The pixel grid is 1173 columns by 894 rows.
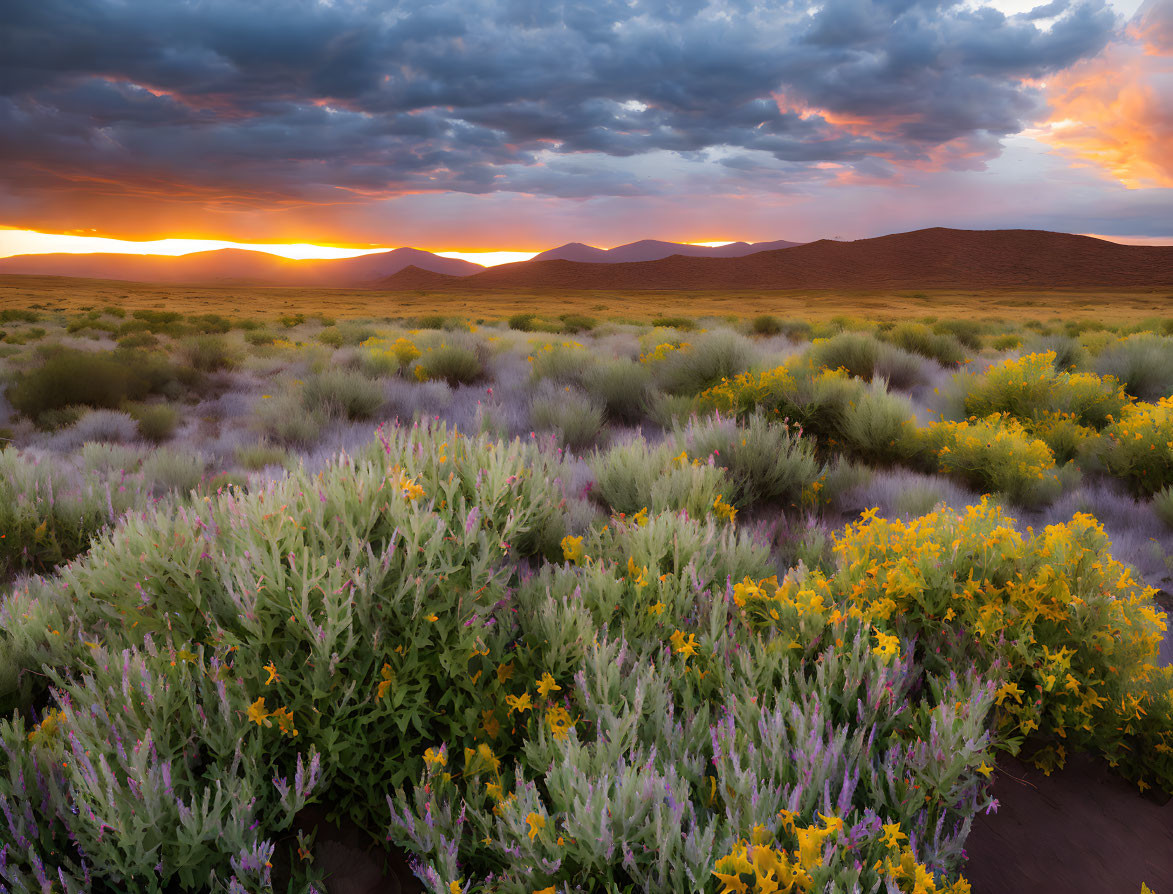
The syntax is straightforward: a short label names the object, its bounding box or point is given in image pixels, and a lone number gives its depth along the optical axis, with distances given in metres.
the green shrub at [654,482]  4.18
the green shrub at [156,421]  7.27
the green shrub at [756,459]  5.13
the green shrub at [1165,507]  4.57
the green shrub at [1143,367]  8.78
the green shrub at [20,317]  21.00
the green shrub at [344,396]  8.13
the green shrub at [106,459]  5.47
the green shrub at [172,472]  5.23
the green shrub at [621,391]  8.30
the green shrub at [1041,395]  7.17
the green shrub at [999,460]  5.16
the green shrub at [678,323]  20.98
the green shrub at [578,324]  20.59
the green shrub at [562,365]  9.36
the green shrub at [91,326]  18.04
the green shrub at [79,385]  7.93
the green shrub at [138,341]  14.25
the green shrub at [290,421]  7.01
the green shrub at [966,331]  16.33
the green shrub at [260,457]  5.97
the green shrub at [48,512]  4.02
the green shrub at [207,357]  11.62
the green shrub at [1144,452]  5.30
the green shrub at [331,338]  16.21
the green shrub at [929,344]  12.78
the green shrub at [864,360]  9.98
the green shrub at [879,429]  6.30
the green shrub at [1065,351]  10.42
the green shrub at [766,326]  19.30
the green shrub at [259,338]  16.44
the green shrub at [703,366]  8.70
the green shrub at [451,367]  10.46
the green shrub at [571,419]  6.88
